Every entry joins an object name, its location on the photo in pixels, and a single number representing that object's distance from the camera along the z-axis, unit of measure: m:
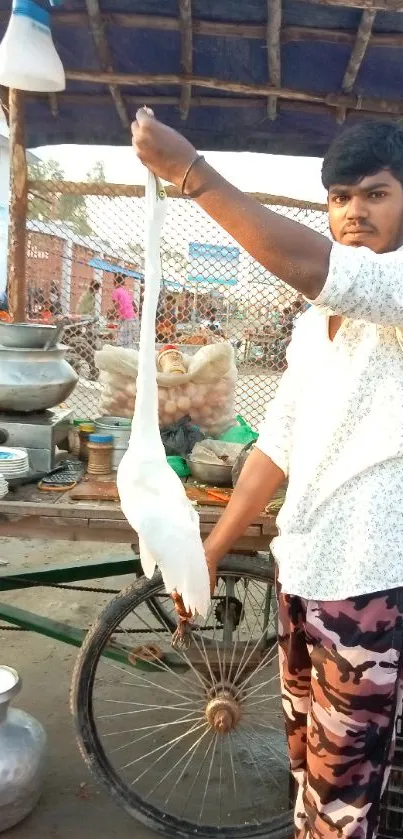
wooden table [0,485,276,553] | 2.22
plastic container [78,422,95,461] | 2.80
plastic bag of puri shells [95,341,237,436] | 2.69
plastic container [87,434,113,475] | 2.59
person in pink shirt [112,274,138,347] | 5.18
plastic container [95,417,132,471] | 2.60
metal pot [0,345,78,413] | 2.44
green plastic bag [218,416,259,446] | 2.78
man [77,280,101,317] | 5.28
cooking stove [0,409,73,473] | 2.50
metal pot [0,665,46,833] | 2.23
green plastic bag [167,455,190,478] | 2.55
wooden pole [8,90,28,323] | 3.63
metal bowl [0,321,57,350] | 2.51
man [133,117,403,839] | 1.30
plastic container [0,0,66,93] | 2.62
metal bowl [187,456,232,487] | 2.44
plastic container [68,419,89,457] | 2.91
